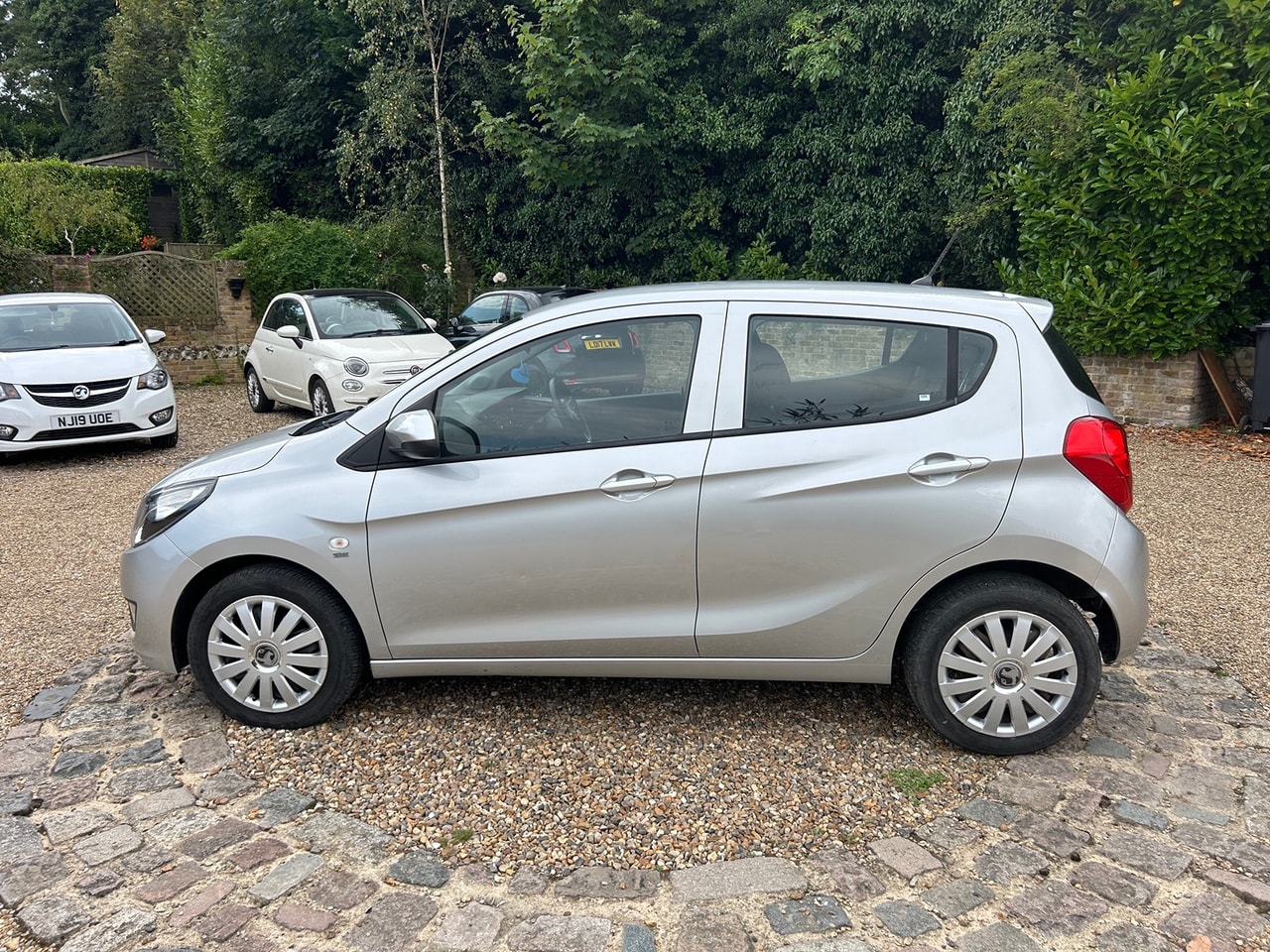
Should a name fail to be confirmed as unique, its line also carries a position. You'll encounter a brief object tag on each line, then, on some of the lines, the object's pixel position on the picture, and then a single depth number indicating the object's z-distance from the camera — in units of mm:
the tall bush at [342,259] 16469
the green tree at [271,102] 22469
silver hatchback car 3475
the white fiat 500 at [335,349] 10906
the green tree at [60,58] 37438
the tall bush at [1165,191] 9648
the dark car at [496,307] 13188
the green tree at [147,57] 30844
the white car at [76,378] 9055
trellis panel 15109
